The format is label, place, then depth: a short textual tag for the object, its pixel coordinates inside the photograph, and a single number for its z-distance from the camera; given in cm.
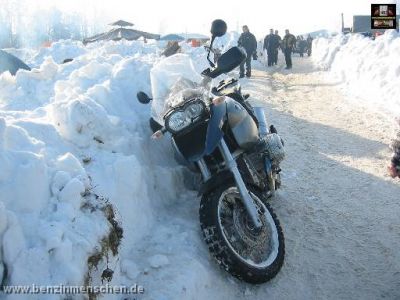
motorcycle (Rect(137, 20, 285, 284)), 370
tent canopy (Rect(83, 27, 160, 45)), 3766
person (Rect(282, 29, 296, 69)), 1981
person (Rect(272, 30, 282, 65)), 2075
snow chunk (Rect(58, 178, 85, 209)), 313
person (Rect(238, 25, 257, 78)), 1715
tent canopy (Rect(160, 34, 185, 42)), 4358
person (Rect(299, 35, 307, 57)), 3388
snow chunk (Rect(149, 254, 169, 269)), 363
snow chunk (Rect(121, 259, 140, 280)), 345
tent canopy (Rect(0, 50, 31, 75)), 1230
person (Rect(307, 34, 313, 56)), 3375
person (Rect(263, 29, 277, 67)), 2060
